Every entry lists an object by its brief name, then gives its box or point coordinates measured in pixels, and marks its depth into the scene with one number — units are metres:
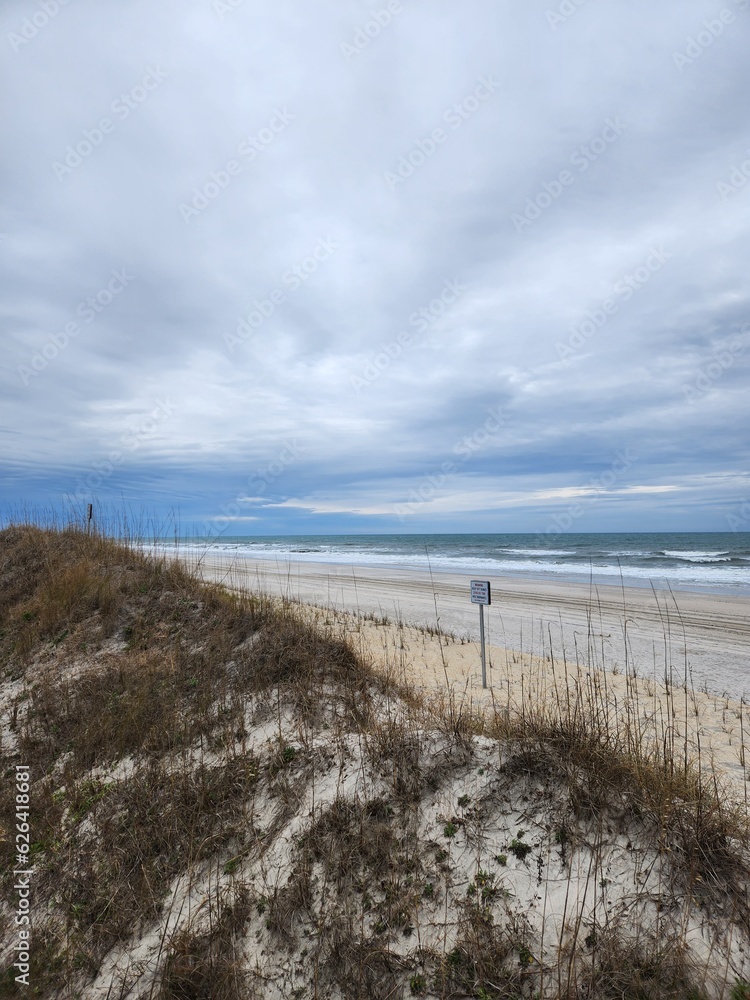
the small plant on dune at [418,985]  2.78
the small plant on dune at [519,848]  3.28
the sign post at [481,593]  7.66
